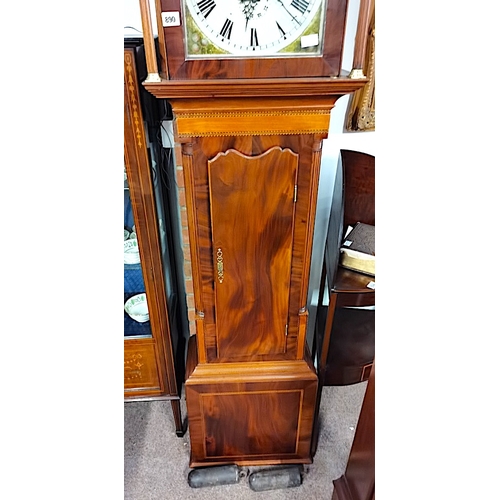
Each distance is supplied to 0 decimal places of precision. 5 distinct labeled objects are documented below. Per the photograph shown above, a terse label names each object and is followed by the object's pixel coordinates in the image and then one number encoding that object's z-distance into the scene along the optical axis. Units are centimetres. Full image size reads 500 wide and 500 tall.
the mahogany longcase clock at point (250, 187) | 88
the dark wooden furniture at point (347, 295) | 132
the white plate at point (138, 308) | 143
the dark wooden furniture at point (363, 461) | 105
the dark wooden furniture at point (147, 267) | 109
